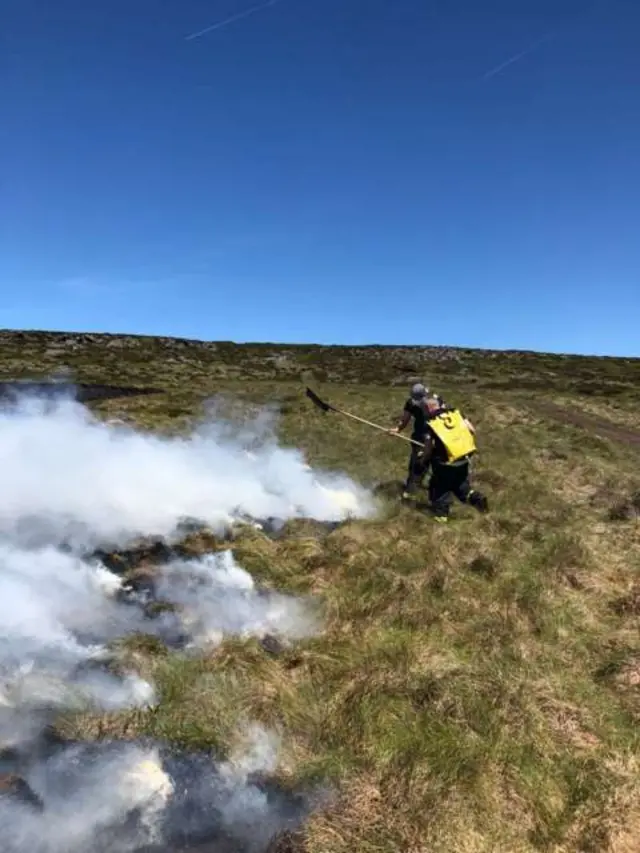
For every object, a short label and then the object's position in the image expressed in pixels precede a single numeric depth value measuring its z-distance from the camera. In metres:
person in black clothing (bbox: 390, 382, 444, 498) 15.85
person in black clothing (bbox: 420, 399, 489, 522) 13.90
